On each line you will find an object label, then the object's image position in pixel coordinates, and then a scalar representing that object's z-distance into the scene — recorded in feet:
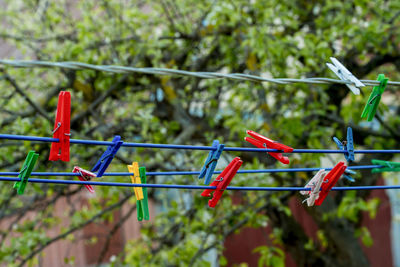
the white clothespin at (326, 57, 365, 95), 6.15
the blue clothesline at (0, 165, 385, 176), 6.03
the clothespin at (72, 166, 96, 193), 6.13
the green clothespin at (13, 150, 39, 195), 5.91
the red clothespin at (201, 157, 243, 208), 6.16
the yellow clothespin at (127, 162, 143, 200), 6.16
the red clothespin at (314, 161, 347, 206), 6.26
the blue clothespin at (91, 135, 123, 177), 5.98
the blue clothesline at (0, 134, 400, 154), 5.79
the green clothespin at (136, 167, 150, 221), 6.18
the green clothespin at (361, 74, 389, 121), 6.14
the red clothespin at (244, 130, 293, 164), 6.19
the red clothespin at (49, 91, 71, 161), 5.89
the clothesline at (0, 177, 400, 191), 5.93
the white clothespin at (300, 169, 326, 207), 6.29
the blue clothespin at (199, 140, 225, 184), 6.12
